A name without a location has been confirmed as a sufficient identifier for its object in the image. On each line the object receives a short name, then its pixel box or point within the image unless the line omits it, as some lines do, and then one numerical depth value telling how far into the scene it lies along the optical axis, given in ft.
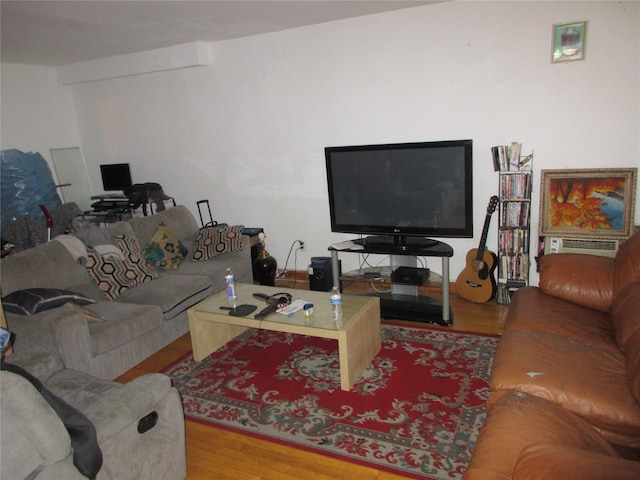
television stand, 11.80
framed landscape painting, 11.55
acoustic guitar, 12.57
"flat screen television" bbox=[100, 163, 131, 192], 18.34
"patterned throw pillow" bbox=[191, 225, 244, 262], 14.24
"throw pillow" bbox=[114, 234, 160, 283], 12.31
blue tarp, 16.76
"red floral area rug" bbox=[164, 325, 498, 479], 7.54
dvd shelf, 12.01
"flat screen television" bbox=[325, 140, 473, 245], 11.93
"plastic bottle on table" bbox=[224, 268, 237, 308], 10.83
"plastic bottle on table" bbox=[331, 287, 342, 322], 9.48
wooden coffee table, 9.13
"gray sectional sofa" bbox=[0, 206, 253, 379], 8.86
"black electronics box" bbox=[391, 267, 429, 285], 12.54
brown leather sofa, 4.66
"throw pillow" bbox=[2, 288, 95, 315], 9.07
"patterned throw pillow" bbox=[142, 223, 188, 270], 13.33
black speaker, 14.21
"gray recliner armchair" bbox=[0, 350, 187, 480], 4.81
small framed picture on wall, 11.22
